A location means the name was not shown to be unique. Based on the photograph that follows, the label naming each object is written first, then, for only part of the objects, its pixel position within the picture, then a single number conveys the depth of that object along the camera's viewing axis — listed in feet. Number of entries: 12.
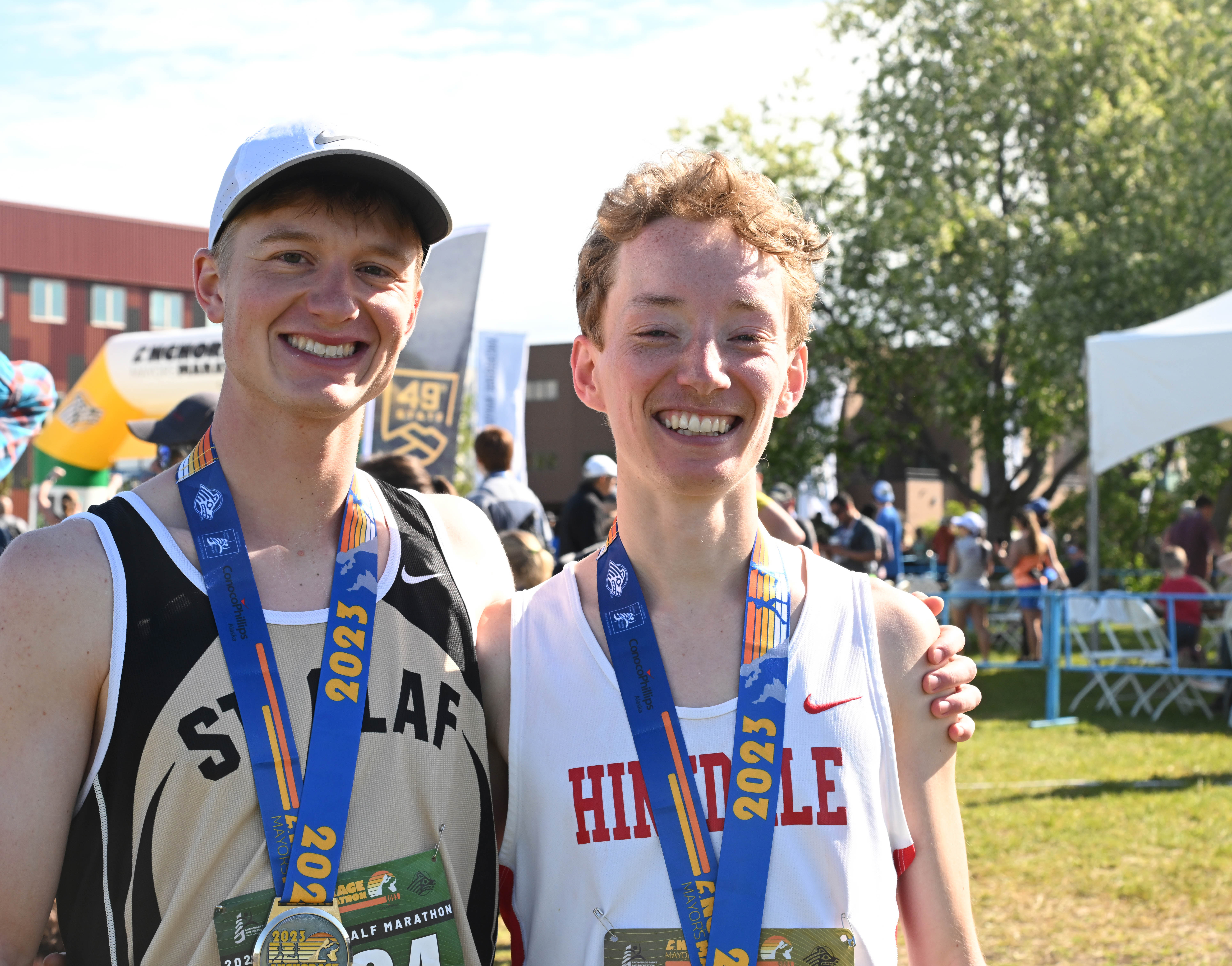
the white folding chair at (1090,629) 32.96
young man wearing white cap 5.17
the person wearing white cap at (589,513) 21.97
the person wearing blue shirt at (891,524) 42.14
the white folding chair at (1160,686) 32.78
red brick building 129.18
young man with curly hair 5.70
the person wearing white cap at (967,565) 44.32
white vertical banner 33.47
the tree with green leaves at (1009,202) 55.93
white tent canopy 31.04
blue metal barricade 31.65
